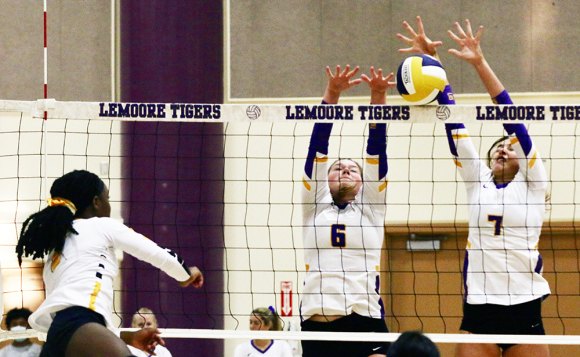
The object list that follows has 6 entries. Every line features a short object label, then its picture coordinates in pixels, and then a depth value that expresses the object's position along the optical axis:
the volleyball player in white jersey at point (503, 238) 10.82
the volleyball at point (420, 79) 10.74
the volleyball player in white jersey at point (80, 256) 8.89
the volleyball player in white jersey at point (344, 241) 10.56
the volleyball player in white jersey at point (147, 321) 16.15
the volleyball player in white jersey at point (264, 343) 16.49
